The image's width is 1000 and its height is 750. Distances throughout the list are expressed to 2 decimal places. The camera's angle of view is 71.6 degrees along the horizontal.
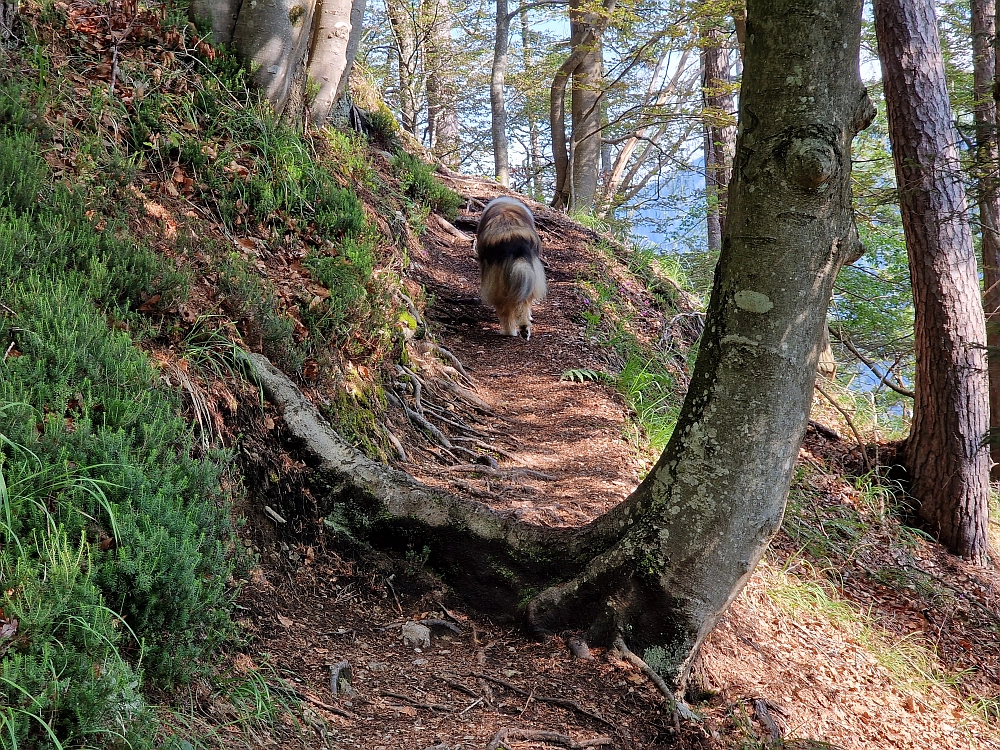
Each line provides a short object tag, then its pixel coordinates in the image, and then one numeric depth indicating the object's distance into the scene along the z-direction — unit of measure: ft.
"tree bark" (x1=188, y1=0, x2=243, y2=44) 17.80
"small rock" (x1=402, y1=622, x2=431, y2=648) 10.30
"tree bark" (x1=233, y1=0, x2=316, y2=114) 17.87
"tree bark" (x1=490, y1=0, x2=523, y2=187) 50.98
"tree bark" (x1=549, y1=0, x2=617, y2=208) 39.69
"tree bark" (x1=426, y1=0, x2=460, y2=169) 46.36
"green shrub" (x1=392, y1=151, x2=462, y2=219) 29.77
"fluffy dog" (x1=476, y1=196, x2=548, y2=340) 23.43
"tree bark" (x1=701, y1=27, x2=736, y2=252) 33.37
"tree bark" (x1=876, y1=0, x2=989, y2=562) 20.10
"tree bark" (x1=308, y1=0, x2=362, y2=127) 20.38
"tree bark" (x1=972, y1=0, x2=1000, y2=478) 22.68
